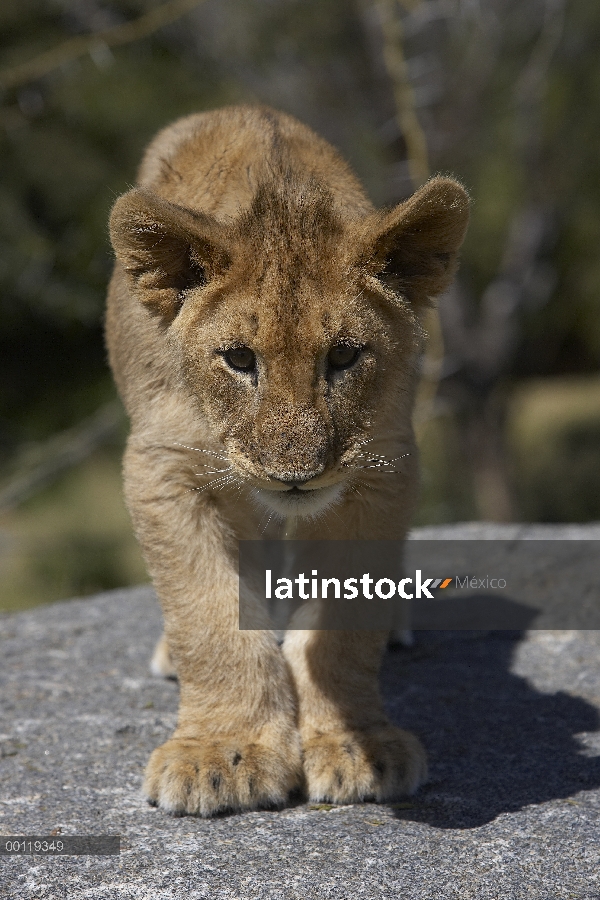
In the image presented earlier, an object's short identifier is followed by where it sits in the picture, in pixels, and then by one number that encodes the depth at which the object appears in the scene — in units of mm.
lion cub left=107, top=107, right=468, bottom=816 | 7047
